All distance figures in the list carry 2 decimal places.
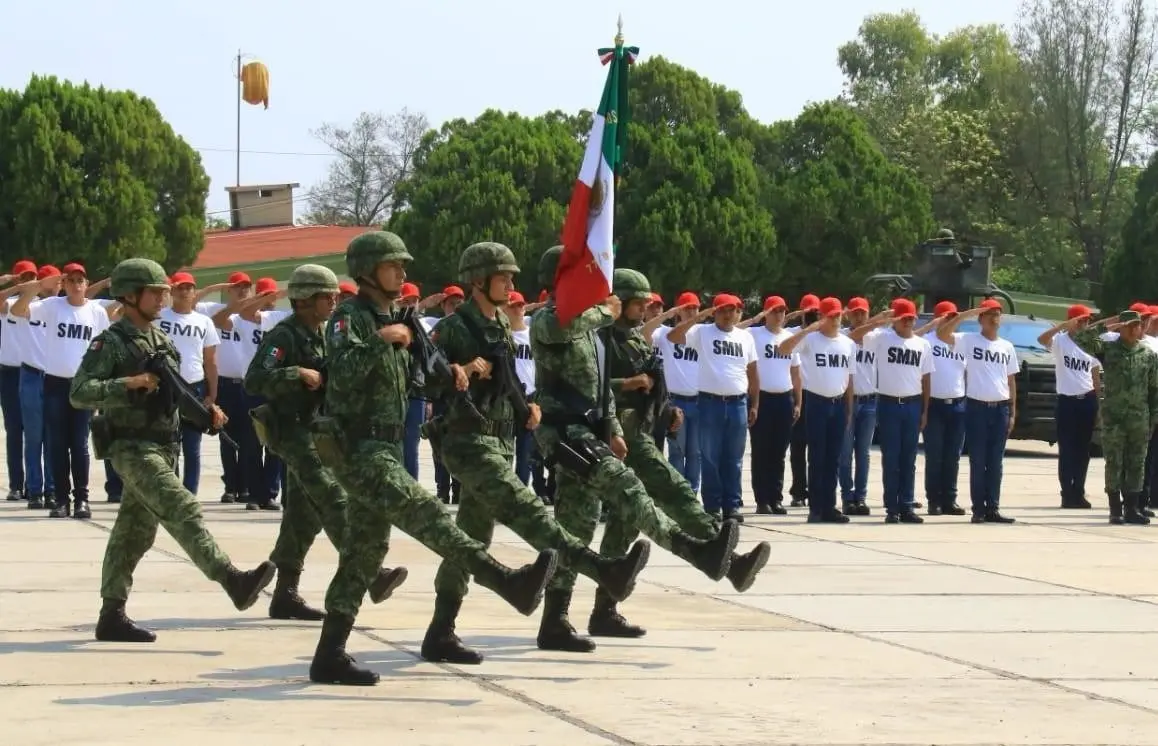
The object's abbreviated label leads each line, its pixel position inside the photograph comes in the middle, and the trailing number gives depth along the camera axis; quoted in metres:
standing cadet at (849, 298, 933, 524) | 16.81
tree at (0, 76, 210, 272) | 63.09
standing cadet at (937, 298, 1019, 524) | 16.97
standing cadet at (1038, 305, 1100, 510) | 18.69
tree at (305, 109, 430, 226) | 102.62
